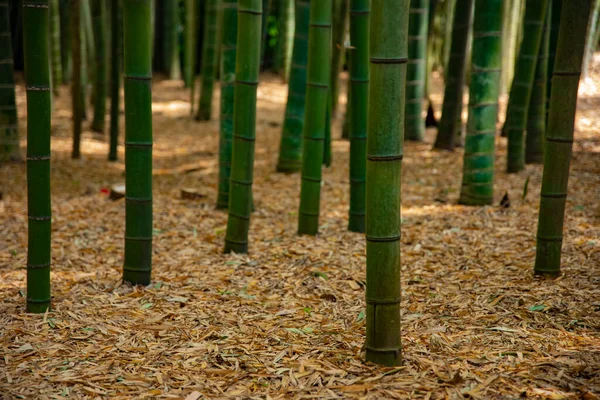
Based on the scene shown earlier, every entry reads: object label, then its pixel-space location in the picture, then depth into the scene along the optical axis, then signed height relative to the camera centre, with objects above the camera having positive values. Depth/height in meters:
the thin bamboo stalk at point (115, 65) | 6.13 -0.09
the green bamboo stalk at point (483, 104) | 4.38 -0.23
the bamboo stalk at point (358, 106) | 3.85 -0.24
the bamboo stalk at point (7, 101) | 5.46 -0.44
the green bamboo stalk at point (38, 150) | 2.70 -0.40
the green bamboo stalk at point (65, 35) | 9.29 +0.25
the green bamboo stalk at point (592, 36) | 9.21 +0.54
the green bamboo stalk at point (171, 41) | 12.20 +0.29
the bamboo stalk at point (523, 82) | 4.83 -0.08
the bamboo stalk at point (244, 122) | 3.49 -0.33
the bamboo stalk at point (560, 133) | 2.83 -0.26
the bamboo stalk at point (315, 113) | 3.74 -0.29
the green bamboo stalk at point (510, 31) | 8.99 +0.53
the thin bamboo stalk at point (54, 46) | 8.51 +0.08
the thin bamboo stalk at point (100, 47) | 6.91 +0.07
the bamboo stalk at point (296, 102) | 5.13 -0.33
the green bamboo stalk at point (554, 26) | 5.42 +0.37
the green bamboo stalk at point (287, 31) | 10.45 +0.50
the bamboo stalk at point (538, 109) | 5.41 -0.30
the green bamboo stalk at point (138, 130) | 2.99 -0.33
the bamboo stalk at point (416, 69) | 6.53 -0.02
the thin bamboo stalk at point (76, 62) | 6.13 -0.08
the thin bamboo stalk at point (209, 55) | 8.52 +0.04
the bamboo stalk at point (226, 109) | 4.45 -0.33
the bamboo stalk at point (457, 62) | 6.14 +0.06
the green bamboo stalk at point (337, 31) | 7.27 +0.35
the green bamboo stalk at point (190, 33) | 9.51 +0.36
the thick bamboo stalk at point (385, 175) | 2.14 -0.36
